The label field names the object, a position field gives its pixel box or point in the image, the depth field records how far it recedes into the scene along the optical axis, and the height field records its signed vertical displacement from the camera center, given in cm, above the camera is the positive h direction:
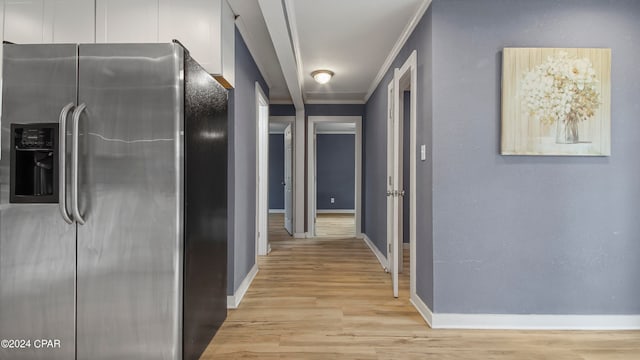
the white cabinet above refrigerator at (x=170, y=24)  219 +103
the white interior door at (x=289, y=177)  581 +6
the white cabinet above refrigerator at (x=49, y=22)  213 +102
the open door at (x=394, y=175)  286 +5
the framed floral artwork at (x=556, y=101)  230 +54
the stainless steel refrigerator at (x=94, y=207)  167 -14
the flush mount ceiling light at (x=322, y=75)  413 +131
